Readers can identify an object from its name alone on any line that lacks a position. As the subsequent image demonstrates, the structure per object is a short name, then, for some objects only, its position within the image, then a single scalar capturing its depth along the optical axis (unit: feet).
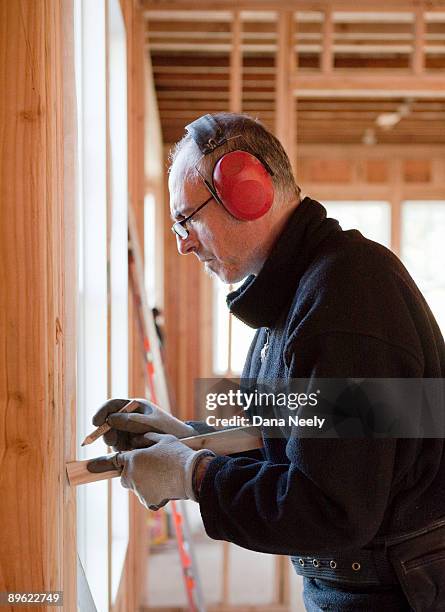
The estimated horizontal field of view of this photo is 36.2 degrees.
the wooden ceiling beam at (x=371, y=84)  10.95
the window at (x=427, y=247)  22.85
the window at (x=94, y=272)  5.79
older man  3.38
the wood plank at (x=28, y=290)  3.09
